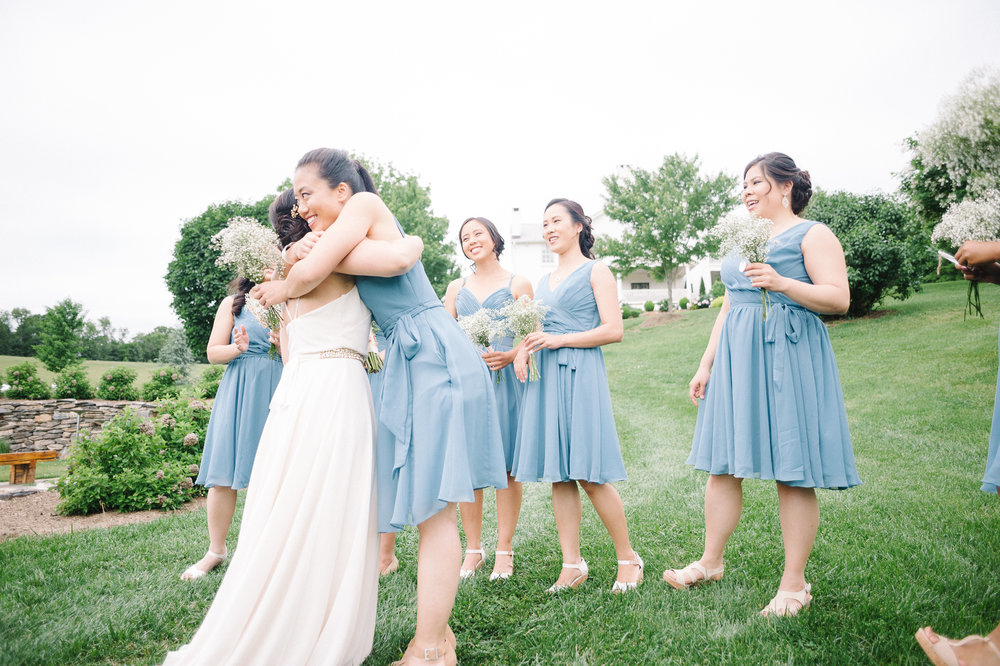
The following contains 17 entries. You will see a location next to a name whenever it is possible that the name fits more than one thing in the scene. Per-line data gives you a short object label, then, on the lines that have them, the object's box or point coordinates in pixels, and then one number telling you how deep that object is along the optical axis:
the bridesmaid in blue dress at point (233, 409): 4.40
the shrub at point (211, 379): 16.38
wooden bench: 9.05
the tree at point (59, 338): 22.98
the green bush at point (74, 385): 17.14
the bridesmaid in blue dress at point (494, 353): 4.25
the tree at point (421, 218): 35.31
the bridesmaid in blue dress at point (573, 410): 3.72
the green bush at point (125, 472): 6.87
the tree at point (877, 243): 17.20
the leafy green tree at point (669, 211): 28.83
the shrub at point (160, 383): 16.56
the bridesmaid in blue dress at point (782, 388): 3.05
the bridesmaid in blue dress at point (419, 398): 2.44
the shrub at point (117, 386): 17.27
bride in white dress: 2.33
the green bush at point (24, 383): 16.45
